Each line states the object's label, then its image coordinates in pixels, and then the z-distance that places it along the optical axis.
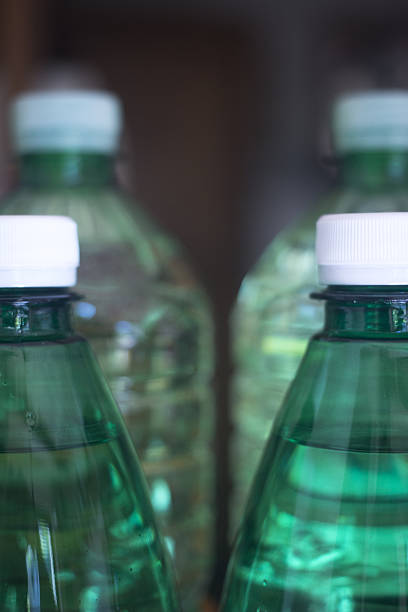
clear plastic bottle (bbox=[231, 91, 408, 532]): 0.51
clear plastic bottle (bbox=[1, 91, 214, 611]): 0.52
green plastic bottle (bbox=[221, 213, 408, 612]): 0.36
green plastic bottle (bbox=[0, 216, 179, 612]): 0.37
